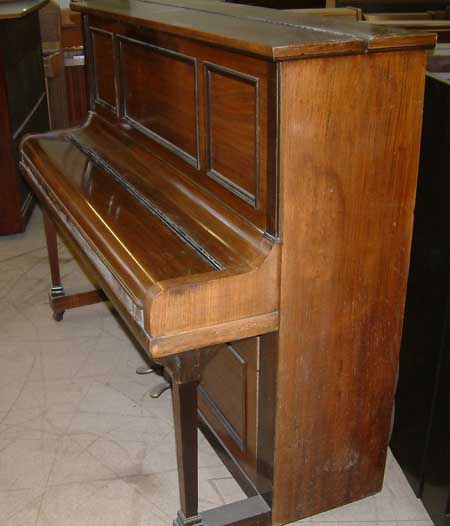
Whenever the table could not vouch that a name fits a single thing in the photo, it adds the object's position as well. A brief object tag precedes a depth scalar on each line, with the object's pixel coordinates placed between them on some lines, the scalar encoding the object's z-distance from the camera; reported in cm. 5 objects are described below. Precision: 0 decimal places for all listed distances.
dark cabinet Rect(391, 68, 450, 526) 173
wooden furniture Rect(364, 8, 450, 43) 253
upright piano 146
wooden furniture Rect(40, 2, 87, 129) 530
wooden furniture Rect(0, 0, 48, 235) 380
